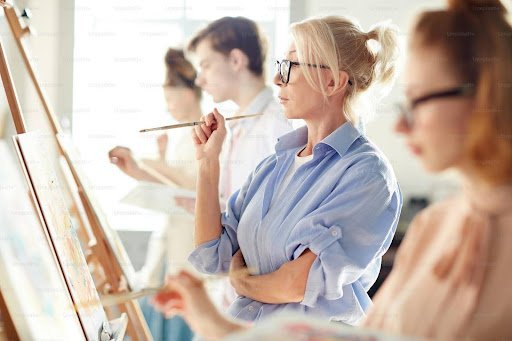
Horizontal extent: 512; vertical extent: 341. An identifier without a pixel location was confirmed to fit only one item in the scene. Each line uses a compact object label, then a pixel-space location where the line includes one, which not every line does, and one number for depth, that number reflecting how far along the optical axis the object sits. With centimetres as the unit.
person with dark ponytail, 449
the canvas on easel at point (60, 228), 316
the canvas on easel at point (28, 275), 306
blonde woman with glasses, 298
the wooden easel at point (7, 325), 301
